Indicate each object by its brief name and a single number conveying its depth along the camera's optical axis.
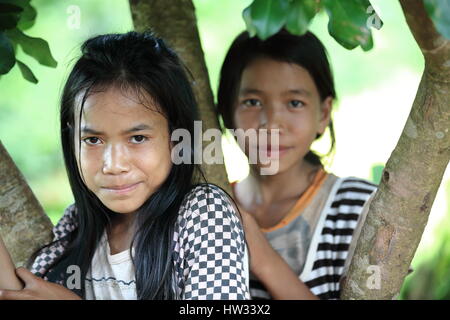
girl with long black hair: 1.33
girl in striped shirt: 1.55
